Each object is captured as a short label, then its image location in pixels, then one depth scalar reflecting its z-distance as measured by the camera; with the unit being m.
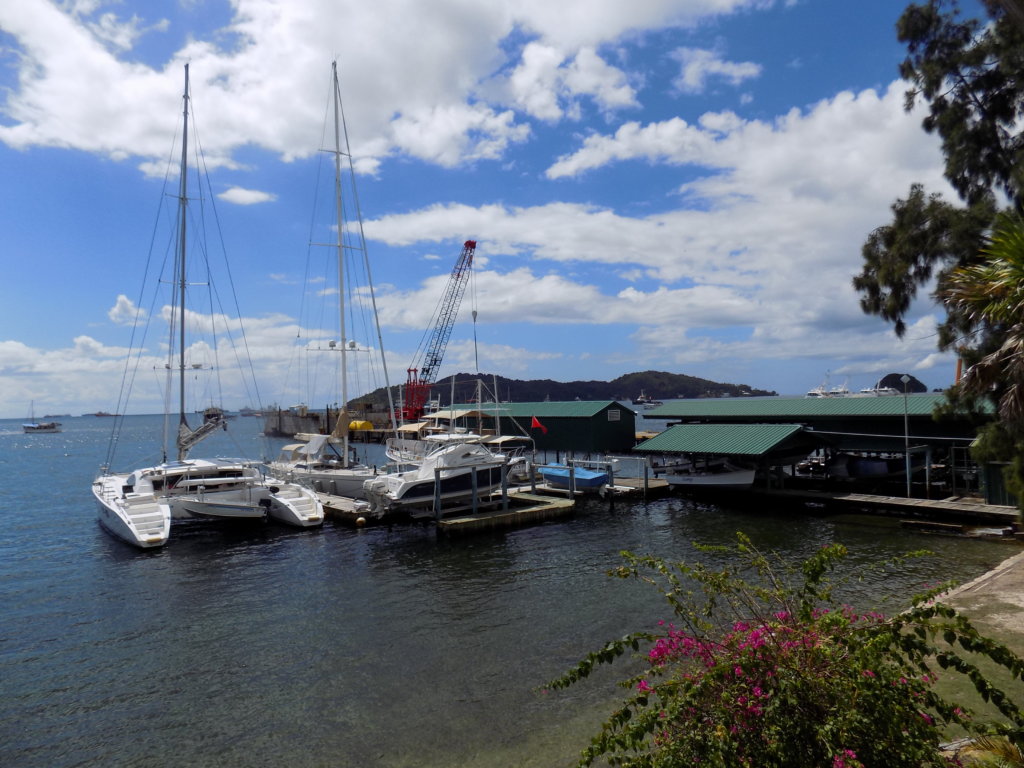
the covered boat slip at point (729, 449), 36.66
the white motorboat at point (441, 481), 31.41
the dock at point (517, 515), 30.17
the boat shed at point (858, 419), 34.28
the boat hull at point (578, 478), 39.81
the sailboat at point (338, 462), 38.88
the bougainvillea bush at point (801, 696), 4.77
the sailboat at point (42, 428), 194.25
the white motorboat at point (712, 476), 37.78
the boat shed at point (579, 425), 49.09
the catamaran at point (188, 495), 29.45
